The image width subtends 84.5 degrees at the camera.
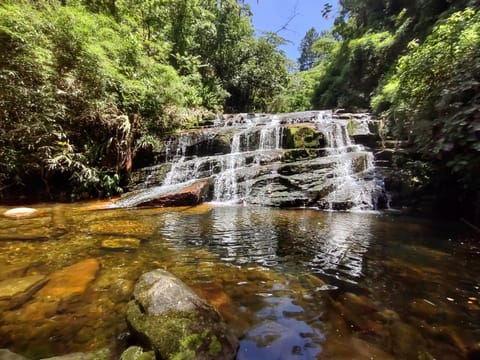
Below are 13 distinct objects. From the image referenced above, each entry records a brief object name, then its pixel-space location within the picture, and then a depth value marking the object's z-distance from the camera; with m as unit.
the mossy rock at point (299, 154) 8.70
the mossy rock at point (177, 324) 1.47
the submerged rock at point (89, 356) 1.44
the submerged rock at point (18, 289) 2.14
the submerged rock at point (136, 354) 1.44
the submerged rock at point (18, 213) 5.39
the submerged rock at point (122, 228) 4.28
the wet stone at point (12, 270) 2.64
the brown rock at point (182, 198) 6.98
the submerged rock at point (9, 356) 1.46
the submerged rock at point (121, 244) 3.59
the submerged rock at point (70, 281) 2.32
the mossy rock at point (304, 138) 9.31
